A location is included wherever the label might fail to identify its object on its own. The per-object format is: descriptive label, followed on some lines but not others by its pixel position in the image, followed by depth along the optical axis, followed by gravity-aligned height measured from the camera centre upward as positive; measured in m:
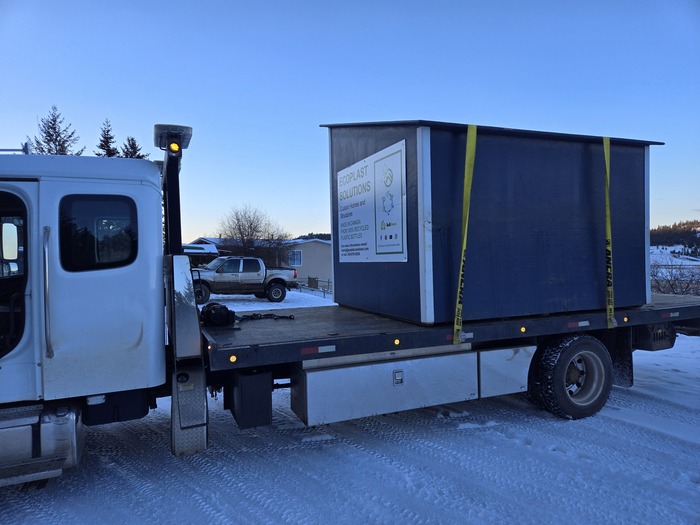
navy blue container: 4.69 +0.36
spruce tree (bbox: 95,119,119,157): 33.56 +8.70
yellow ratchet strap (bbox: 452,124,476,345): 4.59 +0.42
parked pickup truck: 19.14 -0.84
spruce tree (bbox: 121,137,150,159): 35.17 +8.55
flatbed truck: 3.37 -0.71
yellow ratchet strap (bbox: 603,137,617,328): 5.38 -0.04
